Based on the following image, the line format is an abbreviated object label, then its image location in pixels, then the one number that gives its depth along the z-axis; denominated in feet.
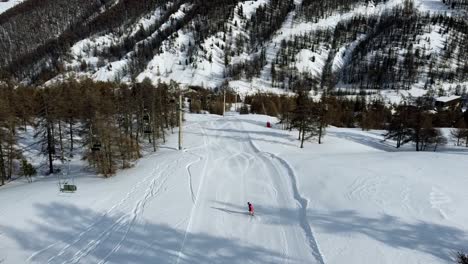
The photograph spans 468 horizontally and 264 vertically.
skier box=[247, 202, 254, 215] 56.95
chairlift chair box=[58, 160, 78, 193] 74.04
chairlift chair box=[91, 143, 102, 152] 83.38
